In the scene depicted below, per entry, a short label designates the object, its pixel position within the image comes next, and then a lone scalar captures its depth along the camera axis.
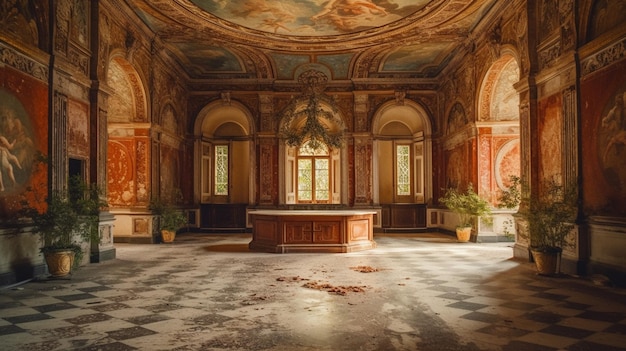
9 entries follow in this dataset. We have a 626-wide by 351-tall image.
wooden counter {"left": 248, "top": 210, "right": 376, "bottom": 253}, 10.84
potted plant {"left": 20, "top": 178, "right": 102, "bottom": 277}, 7.25
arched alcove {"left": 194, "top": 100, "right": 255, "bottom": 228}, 17.61
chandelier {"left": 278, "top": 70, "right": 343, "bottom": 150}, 11.13
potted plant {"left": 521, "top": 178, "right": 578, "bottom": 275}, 7.44
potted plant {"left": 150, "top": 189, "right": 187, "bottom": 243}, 13.22
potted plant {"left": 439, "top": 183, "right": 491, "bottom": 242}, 12.52
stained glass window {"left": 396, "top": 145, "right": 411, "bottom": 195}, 18.66
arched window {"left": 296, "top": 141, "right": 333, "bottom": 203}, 19.19
